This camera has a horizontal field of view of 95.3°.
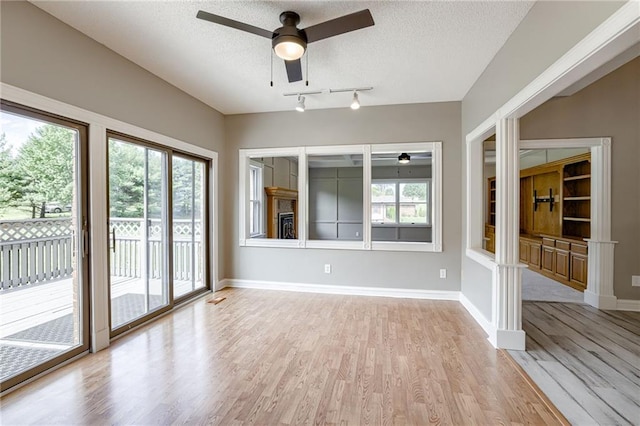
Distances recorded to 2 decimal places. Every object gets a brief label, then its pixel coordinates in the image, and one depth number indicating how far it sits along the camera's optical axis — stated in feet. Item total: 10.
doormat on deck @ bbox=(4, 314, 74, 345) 7.89
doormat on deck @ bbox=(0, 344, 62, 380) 6.94
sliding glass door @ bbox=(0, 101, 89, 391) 6.97
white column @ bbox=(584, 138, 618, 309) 12.06
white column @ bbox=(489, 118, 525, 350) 8.73
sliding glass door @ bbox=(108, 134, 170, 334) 9.75
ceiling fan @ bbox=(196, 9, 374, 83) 6.57
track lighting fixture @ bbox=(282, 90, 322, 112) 12.25
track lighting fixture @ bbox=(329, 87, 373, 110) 11.68
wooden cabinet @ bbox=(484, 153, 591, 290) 15.61
